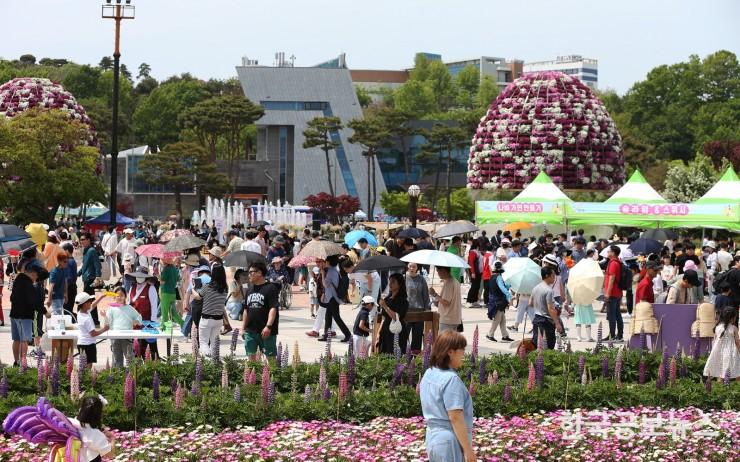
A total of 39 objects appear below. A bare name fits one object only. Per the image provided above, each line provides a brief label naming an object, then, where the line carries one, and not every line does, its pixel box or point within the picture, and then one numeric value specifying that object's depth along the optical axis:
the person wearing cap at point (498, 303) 18.70
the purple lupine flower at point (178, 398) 10.41
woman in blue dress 6.89
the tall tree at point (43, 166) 43.69
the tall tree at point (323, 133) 84.94
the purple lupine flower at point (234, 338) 12.37
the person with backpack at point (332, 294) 17.66
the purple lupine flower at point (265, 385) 10.48
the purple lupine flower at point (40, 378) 11.30
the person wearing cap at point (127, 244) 26.55
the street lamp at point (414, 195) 35.19
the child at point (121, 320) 13.62
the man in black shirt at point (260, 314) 13.40
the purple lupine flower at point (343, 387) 10.78
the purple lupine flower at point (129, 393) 10.20
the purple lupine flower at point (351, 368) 11.84
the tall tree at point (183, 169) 73.75
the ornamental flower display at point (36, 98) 62.06
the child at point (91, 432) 7.39
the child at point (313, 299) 21.36
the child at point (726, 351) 12.94
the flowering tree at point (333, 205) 80.25
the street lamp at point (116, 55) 31.39
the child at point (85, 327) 13.27
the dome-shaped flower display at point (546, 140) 58.97
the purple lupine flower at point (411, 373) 11.80
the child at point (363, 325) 14.78
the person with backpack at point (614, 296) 18.84
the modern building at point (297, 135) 93.38
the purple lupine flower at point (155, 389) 10.58
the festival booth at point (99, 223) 43.59
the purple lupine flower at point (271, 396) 10.63
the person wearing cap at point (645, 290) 16.67
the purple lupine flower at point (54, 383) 11.01
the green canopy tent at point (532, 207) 37.56
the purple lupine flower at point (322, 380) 10.82
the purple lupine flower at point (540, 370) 11.66
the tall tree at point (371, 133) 84.31
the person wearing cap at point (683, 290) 16.33
